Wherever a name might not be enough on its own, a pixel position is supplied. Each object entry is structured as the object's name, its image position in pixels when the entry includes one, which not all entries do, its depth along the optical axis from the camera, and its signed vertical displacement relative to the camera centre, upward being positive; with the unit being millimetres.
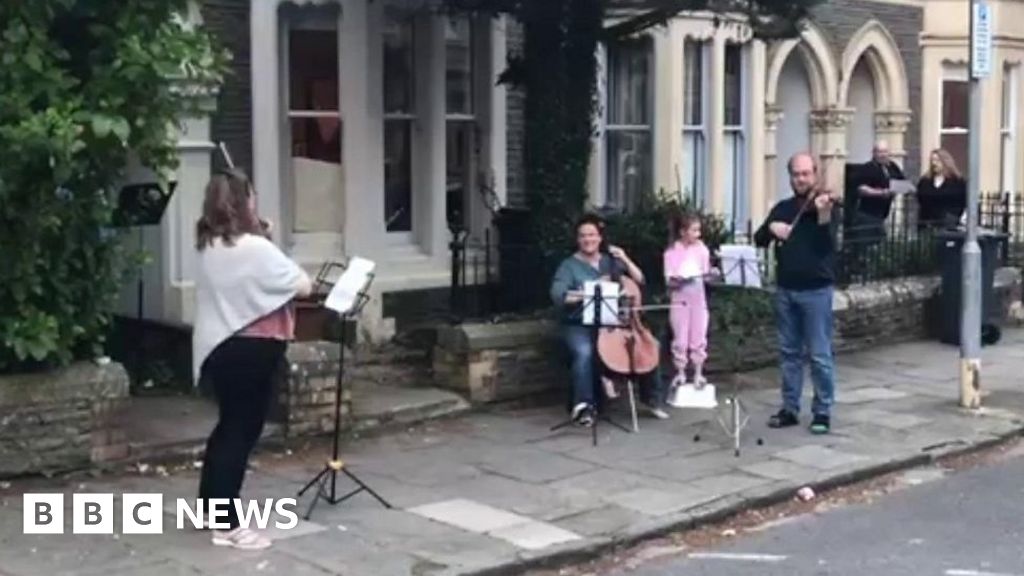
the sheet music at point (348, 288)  7770 -561
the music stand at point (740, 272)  11102 -714
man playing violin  10656 -716
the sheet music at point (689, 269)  11633 -712
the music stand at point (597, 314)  10508 -936
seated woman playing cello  10633 -847
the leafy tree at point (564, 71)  11922 +769
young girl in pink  11664 -889
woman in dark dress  16766 -250
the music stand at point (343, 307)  7797 -667
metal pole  11812 -900
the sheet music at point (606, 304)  10523 -868
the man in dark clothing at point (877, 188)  17031 -197
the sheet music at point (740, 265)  11219 -661
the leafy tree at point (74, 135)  8125 +195
